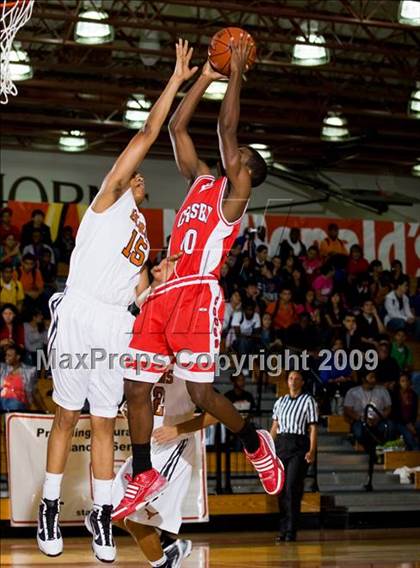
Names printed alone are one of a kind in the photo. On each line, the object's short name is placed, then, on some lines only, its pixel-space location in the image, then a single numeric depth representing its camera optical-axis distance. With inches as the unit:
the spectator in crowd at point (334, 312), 626.8
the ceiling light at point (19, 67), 711.7
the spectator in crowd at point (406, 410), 604.7
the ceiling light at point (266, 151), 927.0
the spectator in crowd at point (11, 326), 600.4
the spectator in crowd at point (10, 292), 635.5
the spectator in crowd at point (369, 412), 587.8
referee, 488.7
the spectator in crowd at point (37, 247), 668.1
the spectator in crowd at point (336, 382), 587.8
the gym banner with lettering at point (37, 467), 458.9
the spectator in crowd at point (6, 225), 714.8
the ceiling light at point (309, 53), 720.3
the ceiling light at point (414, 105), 815.7
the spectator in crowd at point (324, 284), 648.4
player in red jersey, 278.5
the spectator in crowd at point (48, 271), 641.0
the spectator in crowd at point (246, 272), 558.5
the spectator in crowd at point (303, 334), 597.6
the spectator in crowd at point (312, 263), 657.2
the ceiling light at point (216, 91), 729.0
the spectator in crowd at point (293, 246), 660.1
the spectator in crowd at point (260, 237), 593.0
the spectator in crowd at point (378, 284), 682.2
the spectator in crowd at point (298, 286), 624.6
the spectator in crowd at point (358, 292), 663.8
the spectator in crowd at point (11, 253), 670.5
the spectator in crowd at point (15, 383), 542.6
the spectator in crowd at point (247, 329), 568.0
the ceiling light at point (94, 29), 668.1
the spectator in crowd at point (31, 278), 648.4
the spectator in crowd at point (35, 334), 601.6
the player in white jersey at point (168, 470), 305.0
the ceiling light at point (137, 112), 808.3
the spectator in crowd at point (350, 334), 607.8
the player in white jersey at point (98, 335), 279.4
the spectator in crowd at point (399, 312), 658.8
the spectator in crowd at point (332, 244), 716.0
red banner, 748.0
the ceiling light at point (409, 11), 661.9
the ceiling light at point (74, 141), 901.8
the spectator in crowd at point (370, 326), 620.1
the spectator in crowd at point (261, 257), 563.1
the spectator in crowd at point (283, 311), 614.0
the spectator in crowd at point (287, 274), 614.8
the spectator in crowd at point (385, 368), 614.2
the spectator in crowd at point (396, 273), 690.5
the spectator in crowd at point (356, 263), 693.3
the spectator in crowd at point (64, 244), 701.9
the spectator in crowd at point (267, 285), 587.5
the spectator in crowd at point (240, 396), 561.3
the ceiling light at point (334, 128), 853.8
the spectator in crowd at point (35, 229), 690.6
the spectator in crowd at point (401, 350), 649.0
